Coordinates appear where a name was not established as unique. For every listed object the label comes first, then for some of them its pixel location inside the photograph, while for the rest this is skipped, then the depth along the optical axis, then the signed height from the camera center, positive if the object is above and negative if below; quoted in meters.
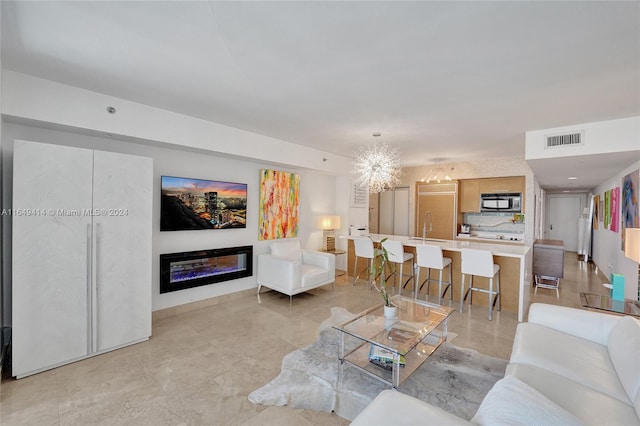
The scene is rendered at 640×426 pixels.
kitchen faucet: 6.97 -0.14
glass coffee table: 2.22 -1.07
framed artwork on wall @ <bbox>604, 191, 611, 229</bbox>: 5.57 +0.12
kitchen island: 3.88 -0.88
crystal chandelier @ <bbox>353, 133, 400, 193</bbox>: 4.18 +0.65
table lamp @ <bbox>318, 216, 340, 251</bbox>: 5.77 -0.38
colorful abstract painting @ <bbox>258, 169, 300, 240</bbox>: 4.82 +0.11
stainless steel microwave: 6.06 +0.23
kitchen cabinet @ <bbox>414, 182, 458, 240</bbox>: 6.71 +0.11
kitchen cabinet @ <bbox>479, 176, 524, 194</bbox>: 5.98 +0.63
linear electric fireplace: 3.71 -0.83
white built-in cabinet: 2.41 -0.43
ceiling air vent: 3.60 +0.98
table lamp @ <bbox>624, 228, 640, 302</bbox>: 2.40 -0.25
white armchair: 4.16 -0.92
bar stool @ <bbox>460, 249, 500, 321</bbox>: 3.77 -0.72
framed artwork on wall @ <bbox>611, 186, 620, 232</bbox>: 4.89 +0.14
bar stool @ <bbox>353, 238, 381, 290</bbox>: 5.03 -0.66
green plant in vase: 2.74 -0.78
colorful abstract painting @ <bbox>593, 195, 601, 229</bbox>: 7.14 +0.10
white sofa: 1.20 -0.94
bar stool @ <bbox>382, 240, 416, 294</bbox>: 4.65 -0.68
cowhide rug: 2.09 -1.40
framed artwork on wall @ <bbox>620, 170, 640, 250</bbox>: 3.73 +0.20
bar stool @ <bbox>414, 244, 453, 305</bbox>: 4.21 -0.69
